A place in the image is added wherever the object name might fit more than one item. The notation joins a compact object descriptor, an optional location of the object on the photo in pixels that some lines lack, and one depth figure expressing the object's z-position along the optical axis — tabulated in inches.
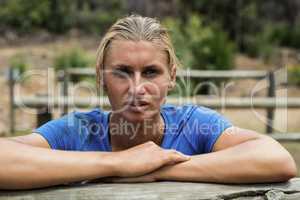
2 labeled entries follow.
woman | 61.3
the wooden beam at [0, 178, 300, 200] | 59.2
